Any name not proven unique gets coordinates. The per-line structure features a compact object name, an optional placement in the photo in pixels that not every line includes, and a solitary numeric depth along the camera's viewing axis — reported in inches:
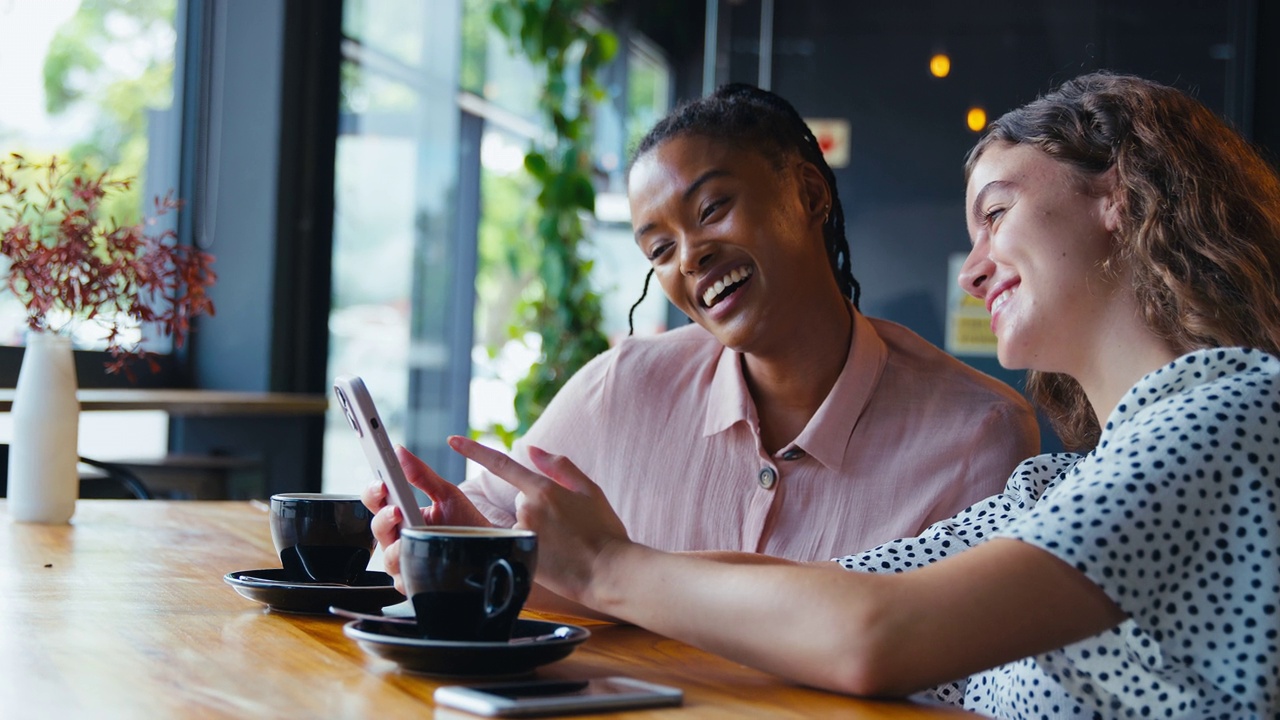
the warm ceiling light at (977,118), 167.2
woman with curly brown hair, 37.6
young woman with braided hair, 69.7
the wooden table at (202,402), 107.0
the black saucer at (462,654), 37.9
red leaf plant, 72.0
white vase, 74.6
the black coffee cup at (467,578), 38.1
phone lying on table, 34.3
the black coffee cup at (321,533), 51.7
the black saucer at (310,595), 49.4
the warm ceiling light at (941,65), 168.2
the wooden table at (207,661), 35.3
